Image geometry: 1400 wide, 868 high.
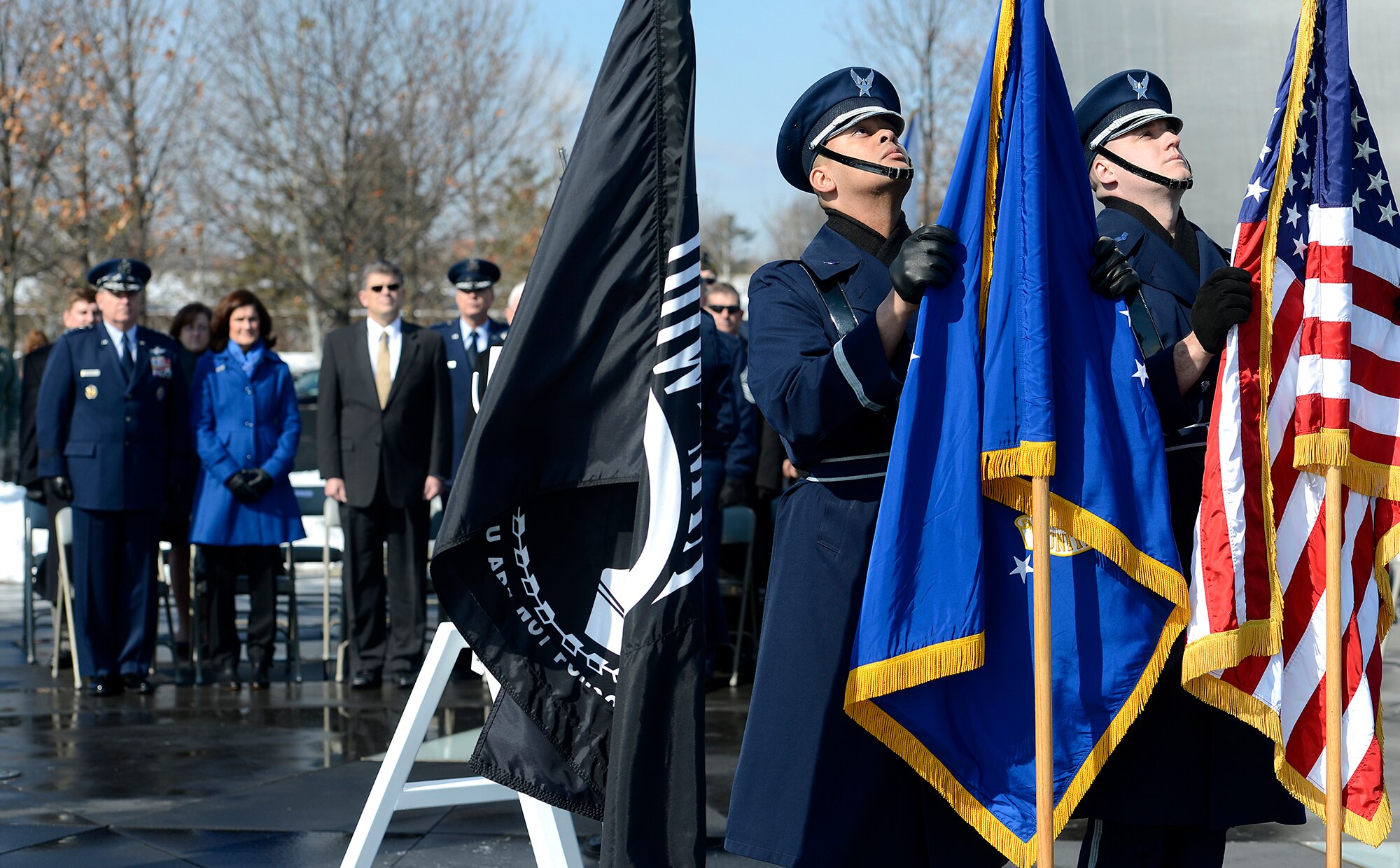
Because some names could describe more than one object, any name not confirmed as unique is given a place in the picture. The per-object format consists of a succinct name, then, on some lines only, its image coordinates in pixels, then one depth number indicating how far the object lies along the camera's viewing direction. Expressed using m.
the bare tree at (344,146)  21.44
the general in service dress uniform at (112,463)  8.88
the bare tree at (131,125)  20.67
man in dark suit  9.14
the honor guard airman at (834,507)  3.30
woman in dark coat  9.84
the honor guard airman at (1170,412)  3.50
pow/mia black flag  3.31
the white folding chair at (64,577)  9.14
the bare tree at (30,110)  19.64
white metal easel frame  3.78
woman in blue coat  9.38
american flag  3.46
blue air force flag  3.26
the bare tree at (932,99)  22.62
